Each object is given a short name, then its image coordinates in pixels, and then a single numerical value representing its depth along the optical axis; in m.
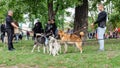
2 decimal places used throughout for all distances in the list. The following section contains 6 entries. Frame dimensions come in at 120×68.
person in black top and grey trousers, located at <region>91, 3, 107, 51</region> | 15.34
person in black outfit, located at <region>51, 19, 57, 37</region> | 16.81
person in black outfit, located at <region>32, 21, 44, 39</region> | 18.05
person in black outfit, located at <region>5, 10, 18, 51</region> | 16.69
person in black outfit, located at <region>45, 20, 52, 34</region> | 16.76
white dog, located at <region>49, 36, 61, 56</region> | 14.80
